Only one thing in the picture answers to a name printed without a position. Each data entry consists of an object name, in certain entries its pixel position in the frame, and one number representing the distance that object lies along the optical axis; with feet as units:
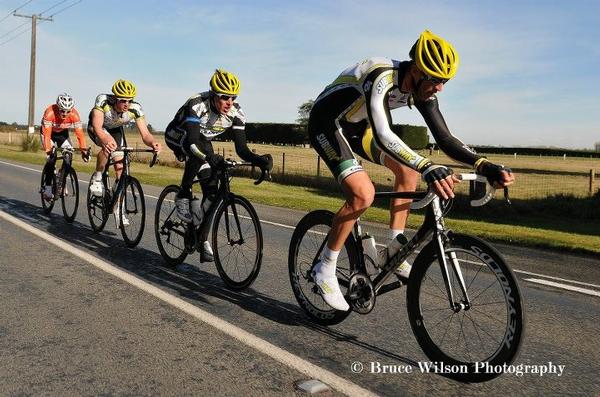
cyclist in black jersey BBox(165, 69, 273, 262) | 17.35
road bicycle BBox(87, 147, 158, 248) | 23.65
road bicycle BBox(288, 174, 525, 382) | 9.96
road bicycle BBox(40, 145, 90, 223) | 29.54
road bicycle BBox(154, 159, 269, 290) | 16.69
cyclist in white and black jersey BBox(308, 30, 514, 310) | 10.76
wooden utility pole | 138.92
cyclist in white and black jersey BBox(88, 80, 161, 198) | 23.70
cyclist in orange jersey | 30.42
